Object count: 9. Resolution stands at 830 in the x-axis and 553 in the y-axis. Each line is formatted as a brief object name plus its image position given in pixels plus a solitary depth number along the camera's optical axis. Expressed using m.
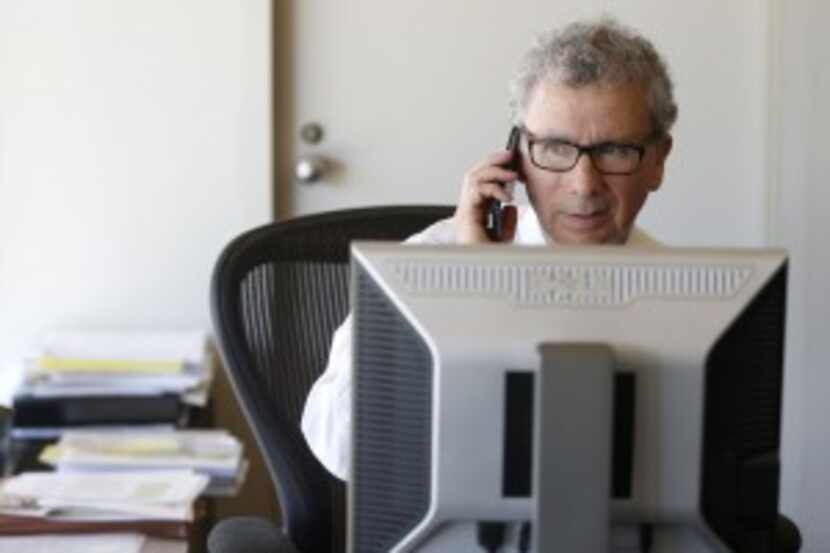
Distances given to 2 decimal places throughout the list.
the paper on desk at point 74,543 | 3.10
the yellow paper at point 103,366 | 3.95
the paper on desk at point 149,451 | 3.63
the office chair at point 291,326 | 2.69
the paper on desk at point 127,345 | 4.06
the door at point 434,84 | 4.44
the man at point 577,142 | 2.36
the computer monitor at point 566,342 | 1.58
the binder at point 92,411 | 3.90
